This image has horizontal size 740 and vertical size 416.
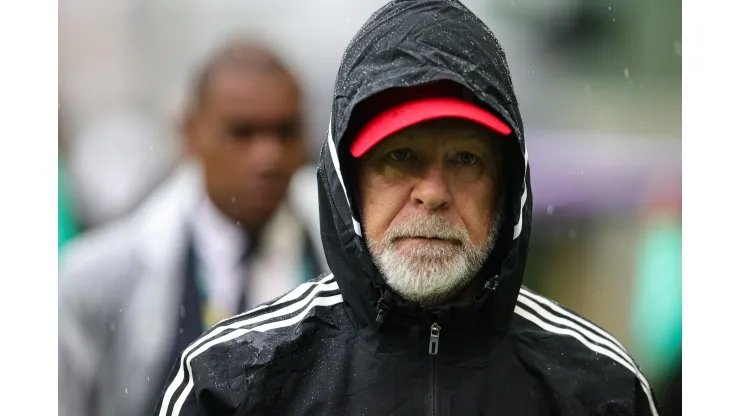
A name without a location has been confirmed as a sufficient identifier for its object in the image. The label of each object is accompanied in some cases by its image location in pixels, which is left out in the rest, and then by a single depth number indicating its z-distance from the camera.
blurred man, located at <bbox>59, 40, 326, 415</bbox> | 7.84
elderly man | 7.39
